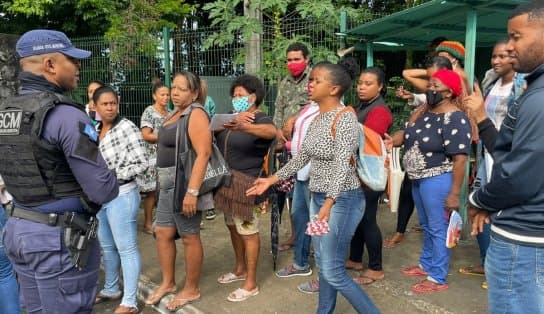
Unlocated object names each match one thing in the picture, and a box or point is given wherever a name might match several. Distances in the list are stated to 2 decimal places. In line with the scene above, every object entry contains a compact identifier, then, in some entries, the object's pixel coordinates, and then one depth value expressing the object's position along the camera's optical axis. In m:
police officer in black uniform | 2.29
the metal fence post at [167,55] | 7.41
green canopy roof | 4.54
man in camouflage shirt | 4.32
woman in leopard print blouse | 2.77
